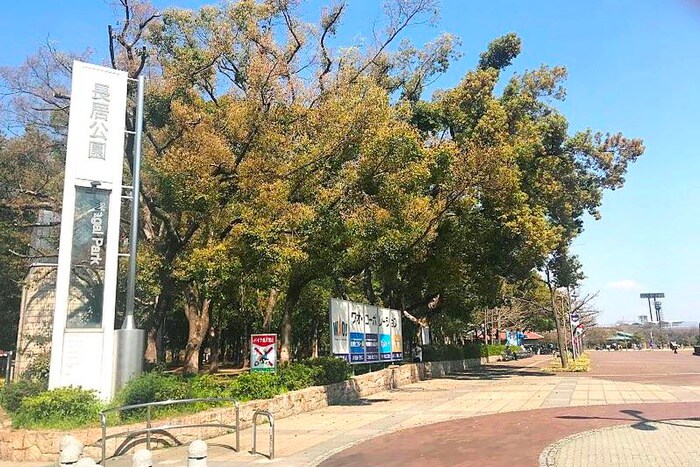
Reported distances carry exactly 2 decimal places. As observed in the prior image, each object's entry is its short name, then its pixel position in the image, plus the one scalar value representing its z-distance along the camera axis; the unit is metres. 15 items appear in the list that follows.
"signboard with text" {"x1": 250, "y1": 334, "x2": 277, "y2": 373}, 14.56
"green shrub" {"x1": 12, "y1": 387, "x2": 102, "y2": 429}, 9.96
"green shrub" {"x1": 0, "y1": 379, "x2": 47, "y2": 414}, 11.40
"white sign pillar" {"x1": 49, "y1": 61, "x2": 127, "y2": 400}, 11.47
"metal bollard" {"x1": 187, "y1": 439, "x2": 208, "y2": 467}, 6.16
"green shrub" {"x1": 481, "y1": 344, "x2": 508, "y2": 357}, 48.74
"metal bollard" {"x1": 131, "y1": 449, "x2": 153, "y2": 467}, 5.61
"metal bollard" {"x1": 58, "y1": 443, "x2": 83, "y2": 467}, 6.29
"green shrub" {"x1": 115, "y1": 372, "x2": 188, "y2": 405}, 10.99
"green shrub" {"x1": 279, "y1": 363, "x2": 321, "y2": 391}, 14.78
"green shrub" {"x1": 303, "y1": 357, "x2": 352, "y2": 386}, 16.59
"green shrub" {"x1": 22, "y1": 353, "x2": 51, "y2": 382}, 15.54
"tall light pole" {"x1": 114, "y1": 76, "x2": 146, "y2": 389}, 11.77
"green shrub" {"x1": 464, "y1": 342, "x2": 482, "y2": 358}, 39.88
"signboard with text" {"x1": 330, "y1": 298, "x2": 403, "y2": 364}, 16.41
